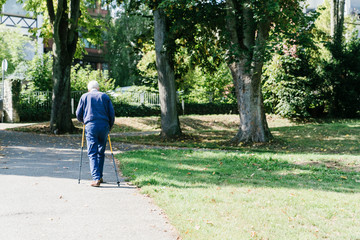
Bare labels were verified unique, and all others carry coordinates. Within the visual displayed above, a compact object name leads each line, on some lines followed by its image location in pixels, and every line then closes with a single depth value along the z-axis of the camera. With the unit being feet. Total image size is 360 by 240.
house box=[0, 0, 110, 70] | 144.23
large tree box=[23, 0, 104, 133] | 58.20
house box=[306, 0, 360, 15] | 171.73
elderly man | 22.80
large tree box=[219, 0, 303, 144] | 47.34
